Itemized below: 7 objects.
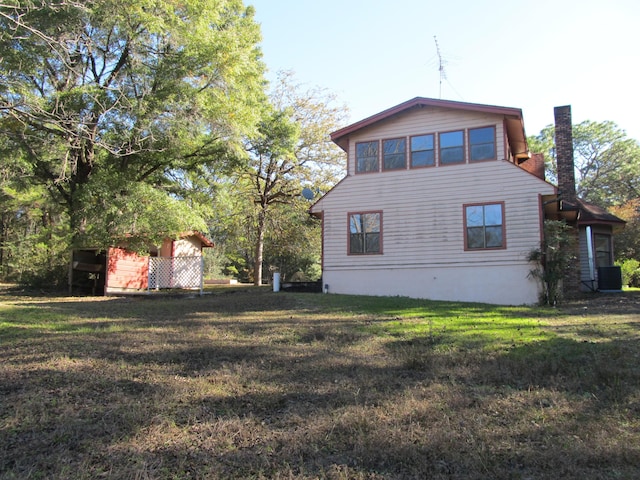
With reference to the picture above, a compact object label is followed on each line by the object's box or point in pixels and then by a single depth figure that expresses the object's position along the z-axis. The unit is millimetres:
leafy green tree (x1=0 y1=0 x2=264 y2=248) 12852
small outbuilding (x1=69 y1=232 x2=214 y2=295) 17500
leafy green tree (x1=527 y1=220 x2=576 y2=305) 12523
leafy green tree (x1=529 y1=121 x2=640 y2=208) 35938
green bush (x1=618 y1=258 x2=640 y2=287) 20627
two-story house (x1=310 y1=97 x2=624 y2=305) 13555
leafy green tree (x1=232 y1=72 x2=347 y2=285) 25469
